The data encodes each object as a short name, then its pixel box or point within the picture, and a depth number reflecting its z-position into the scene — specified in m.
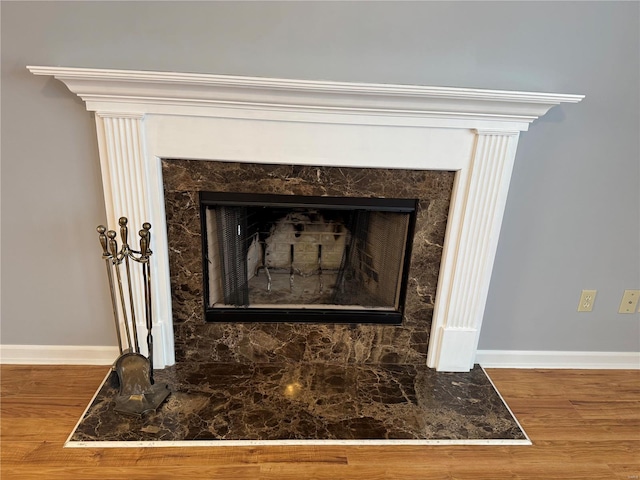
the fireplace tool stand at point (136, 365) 1.65
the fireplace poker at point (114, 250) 1.53
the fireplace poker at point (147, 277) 1.59
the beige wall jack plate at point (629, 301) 2.08
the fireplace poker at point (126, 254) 1.52
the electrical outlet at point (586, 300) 2.06
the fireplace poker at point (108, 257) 1.51
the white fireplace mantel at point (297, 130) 1.54
